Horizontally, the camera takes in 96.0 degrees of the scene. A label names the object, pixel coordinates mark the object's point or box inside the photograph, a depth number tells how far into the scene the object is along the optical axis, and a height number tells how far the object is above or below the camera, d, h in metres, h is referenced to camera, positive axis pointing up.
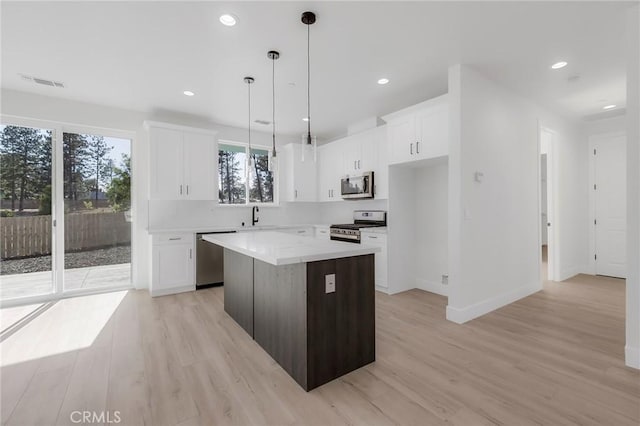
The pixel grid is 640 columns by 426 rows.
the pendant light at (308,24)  2.28 +1.56
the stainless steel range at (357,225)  4.50 -0.23
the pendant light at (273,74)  2.84 +1.57
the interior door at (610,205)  4.95 +0.07
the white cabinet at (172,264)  4.20 -0.76
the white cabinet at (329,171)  5.50 +0.80
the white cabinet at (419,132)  3.44 +1.03
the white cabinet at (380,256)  4.21 -0.67
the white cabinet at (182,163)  4.34 +0.79
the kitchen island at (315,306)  2.01 -0.73
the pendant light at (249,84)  3.41 +1.58
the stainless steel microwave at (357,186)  4.61 +0.43
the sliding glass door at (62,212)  3.83 +0.02
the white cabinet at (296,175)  5.75 +0.75
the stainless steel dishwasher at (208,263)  4.53 -0.81
